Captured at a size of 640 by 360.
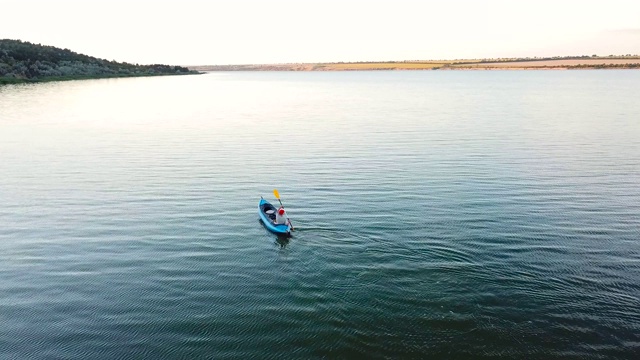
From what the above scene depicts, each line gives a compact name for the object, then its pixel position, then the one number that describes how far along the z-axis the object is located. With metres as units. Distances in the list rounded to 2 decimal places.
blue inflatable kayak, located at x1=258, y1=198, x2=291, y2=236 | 24.31
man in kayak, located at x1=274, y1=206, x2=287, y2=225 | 24.34
